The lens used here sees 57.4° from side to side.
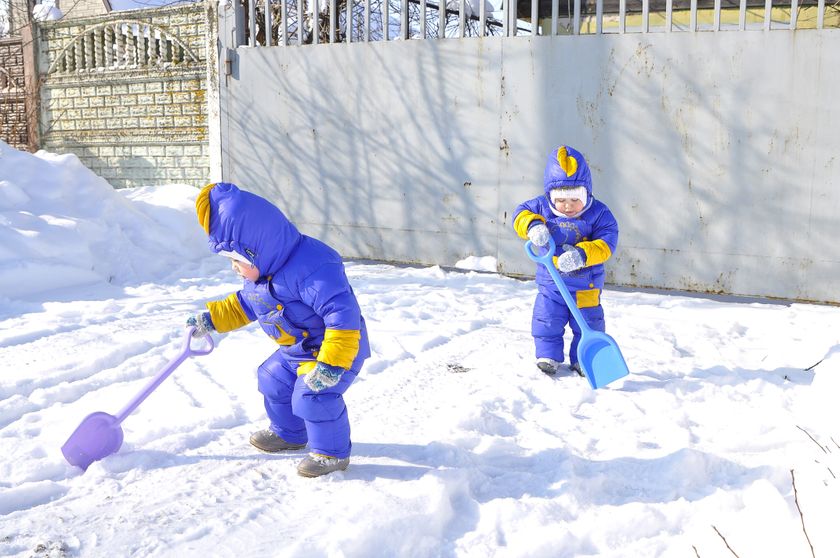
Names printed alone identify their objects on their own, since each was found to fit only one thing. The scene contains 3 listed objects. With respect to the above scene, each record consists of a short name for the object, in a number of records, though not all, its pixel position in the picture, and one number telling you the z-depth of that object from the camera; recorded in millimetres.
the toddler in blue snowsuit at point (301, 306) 2820
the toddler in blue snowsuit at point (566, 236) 4211
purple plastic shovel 2988
